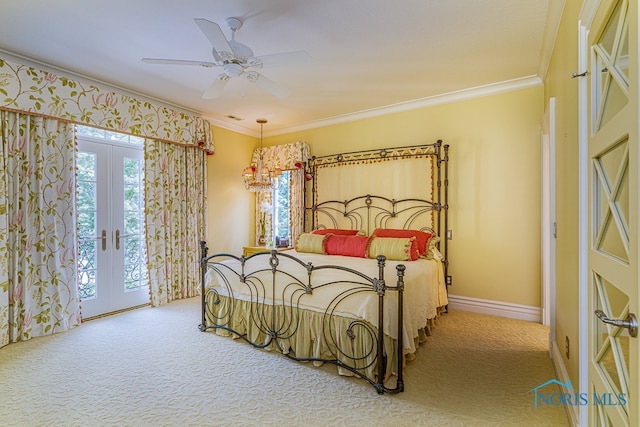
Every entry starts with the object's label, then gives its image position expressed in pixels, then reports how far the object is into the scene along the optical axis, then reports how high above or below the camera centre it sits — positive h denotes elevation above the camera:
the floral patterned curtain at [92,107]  3.09 +1.22
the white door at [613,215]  0.95 +0.00
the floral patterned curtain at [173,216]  4.32 -0.04
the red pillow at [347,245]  3.86 -0.39
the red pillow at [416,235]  3.71 -0.26
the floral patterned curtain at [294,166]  5.30 +0.80
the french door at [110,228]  3.80 -0.18
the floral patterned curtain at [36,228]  3.11 -0.15
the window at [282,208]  5.67 +0.10
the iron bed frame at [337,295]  2.35 -0.71
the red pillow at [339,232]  4.50 -0.26
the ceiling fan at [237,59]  2.36 +1.19
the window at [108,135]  3.75 +0.97
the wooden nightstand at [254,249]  5.00 -0.56
